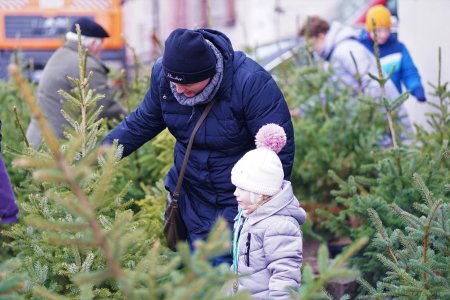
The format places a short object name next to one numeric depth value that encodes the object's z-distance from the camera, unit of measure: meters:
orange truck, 13.43
